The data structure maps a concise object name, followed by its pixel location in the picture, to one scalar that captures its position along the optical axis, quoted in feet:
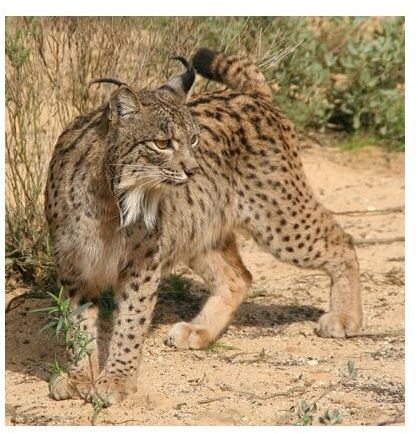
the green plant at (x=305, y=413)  37.01
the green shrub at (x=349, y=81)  68.74
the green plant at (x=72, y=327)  37.70
